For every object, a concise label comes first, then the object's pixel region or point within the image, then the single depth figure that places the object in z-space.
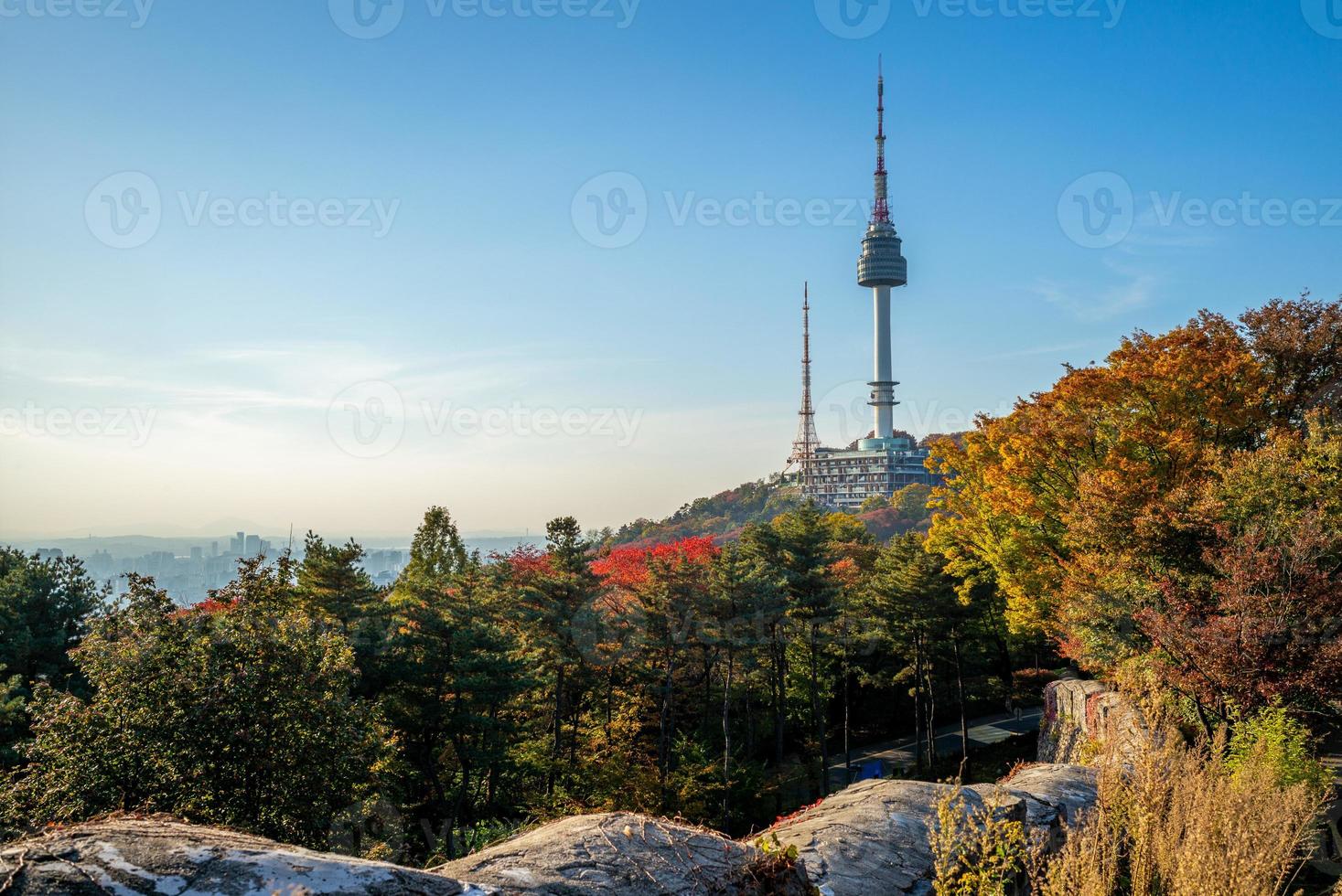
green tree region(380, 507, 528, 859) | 19.69
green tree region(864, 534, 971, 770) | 26.88
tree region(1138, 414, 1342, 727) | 9.67
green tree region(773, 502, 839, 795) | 25.33
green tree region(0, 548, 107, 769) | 20.39
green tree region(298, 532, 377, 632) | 23.14
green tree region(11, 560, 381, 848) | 9.26
